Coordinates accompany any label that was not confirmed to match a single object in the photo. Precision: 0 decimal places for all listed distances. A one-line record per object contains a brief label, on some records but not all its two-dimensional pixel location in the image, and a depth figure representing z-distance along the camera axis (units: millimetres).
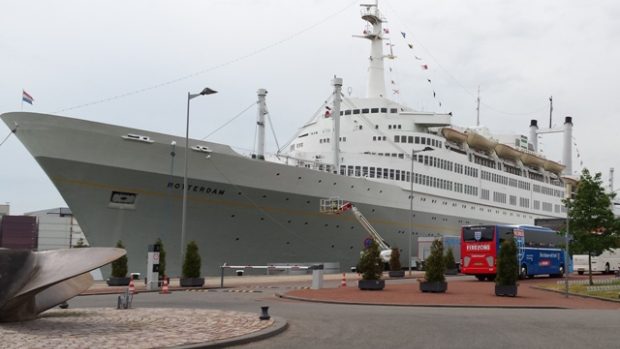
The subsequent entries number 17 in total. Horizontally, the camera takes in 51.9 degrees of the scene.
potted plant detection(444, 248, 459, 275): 37875
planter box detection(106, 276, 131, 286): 23969
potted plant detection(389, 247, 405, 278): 33594
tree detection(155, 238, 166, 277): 24359
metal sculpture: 10148
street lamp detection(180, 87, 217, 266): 24812
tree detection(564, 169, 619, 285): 25984
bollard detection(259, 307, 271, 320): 11328
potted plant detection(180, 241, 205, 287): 24311
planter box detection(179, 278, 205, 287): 24031
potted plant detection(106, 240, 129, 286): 23969
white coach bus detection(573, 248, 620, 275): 41375
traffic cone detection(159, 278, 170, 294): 20662
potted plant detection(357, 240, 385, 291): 21859
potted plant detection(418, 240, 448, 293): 21047
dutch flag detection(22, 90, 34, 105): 24125
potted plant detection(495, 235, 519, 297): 20062
